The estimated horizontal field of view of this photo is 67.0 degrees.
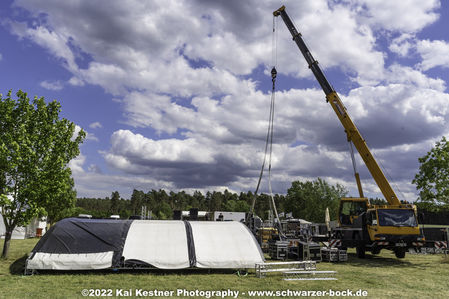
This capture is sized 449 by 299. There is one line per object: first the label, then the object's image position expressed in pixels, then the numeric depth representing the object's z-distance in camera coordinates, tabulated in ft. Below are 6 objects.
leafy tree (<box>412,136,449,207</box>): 61.98
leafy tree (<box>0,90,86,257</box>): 51.85
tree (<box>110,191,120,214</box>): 326.03
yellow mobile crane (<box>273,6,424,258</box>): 58.85
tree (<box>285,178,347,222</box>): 201.57
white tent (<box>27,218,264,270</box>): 41.04
